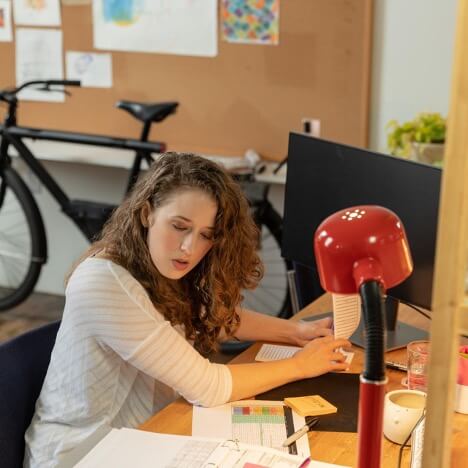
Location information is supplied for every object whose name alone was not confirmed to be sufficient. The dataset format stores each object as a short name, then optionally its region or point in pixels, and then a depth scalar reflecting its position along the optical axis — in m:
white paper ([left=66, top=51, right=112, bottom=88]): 3.58
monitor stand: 1.89
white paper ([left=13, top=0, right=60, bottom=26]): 3.62
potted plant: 2.78
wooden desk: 1.42
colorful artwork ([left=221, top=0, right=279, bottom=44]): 3.22
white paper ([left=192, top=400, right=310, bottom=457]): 1.46
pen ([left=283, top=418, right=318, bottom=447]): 1.45
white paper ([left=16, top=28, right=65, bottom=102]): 3.67
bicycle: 3.29
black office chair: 1.55
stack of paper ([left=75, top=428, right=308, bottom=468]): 1.38
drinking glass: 1.62
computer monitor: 1.73
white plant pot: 2.77
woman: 1.55
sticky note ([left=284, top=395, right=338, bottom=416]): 1.56
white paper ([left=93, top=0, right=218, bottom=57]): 3.35
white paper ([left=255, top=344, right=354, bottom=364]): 1.82
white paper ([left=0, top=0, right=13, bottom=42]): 3.72
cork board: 3.15
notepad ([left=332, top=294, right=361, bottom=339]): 1.66
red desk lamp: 0.90
